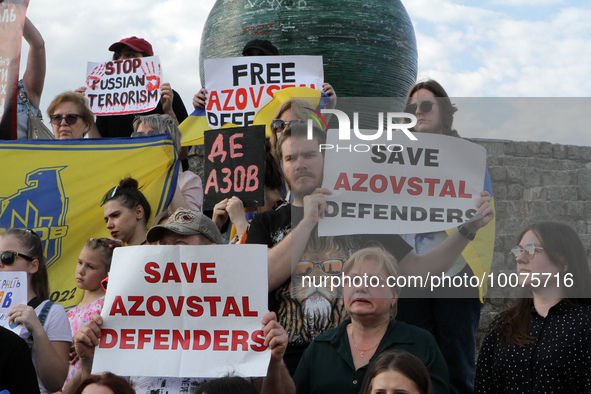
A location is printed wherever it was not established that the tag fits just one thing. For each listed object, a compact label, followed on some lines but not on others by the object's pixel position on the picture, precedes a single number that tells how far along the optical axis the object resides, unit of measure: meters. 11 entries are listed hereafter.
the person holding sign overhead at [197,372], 3.51
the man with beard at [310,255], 4.10
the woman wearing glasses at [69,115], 6.50
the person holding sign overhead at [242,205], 4.80
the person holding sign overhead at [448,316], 4.37
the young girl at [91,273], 4.64
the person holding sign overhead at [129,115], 7.08
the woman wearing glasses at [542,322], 3.69
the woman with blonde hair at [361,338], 3.73
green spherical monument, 8.41
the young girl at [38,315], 4.01
